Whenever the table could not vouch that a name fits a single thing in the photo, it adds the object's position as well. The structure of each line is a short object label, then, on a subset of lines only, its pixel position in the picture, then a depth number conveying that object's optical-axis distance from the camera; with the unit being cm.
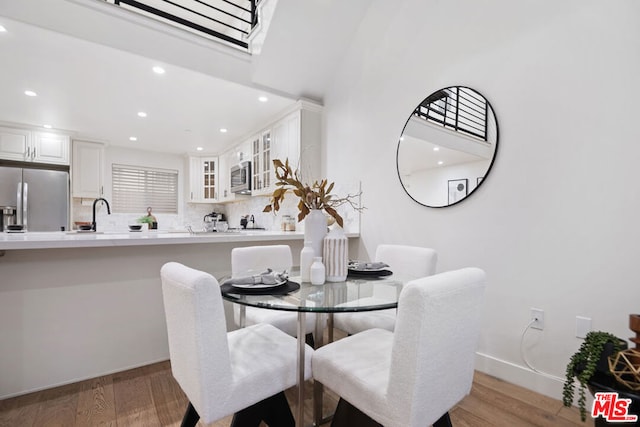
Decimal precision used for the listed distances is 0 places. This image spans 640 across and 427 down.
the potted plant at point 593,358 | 126
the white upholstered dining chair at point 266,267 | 177
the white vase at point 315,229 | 160
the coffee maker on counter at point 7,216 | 383
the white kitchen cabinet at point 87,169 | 455
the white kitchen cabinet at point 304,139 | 340
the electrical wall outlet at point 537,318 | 183
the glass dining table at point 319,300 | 113
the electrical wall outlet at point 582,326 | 165
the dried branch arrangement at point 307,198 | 155
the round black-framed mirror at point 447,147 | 211
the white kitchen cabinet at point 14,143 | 396
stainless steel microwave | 425
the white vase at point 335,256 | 154
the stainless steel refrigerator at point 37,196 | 387
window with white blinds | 525
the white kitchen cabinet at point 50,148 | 416
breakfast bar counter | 174
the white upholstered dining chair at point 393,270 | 180
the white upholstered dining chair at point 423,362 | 90
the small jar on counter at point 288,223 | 381
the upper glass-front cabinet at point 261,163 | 389
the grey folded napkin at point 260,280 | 134
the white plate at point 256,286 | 129
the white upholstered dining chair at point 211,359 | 97
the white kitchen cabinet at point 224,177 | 513
